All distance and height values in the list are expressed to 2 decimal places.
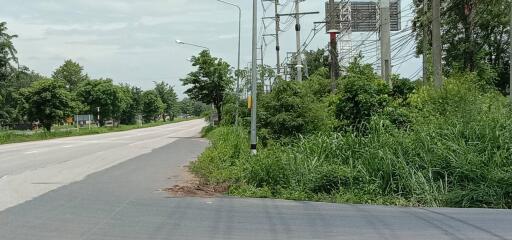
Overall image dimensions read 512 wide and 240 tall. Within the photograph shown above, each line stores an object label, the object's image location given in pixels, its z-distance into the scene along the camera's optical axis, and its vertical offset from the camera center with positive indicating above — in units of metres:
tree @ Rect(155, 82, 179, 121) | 133.75 +4.28
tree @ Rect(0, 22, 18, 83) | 61.22 +7.17
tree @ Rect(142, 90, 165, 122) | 112.50 +2.25
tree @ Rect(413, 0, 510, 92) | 34.59 +5.17
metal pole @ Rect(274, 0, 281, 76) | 45.18 +6.00
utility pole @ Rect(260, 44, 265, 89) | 32.59 +2.33
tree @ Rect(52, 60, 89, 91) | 110.94 +8.63
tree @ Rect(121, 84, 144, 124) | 102.12 +1.63
